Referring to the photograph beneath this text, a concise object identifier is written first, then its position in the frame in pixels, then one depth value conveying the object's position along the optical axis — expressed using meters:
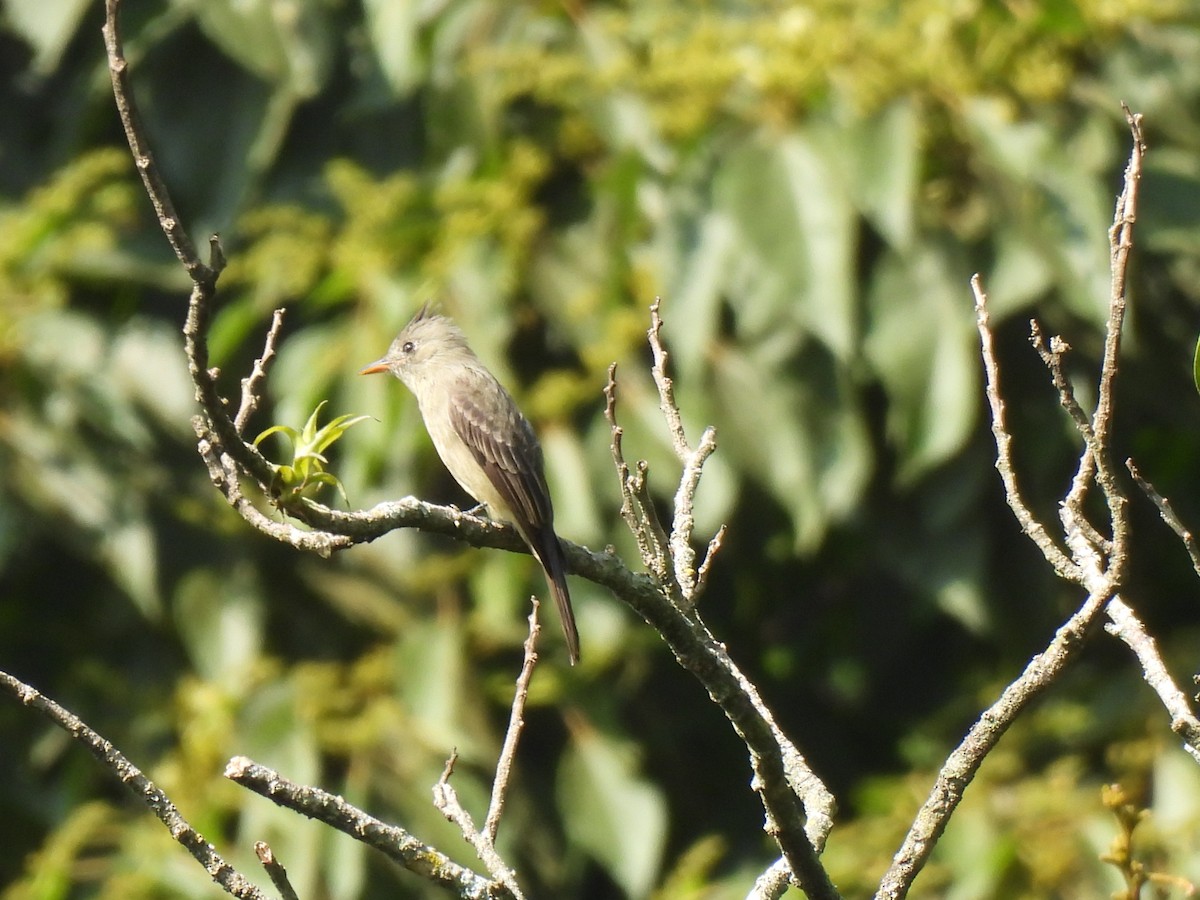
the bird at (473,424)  8.77
